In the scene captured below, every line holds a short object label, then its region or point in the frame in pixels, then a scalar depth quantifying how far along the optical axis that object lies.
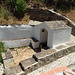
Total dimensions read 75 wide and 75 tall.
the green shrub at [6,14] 10.28
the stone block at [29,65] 5.12
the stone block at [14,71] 4.78
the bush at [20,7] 10.77
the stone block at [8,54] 6.91
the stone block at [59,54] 6.23
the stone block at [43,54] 5.65
